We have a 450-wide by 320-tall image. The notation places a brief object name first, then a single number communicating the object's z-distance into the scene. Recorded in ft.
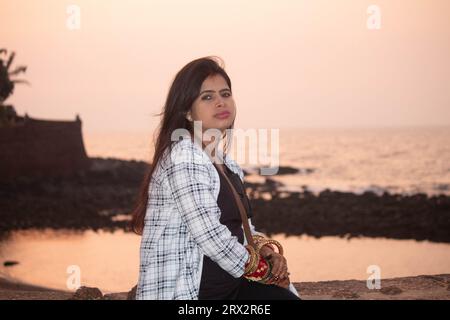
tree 75.36
